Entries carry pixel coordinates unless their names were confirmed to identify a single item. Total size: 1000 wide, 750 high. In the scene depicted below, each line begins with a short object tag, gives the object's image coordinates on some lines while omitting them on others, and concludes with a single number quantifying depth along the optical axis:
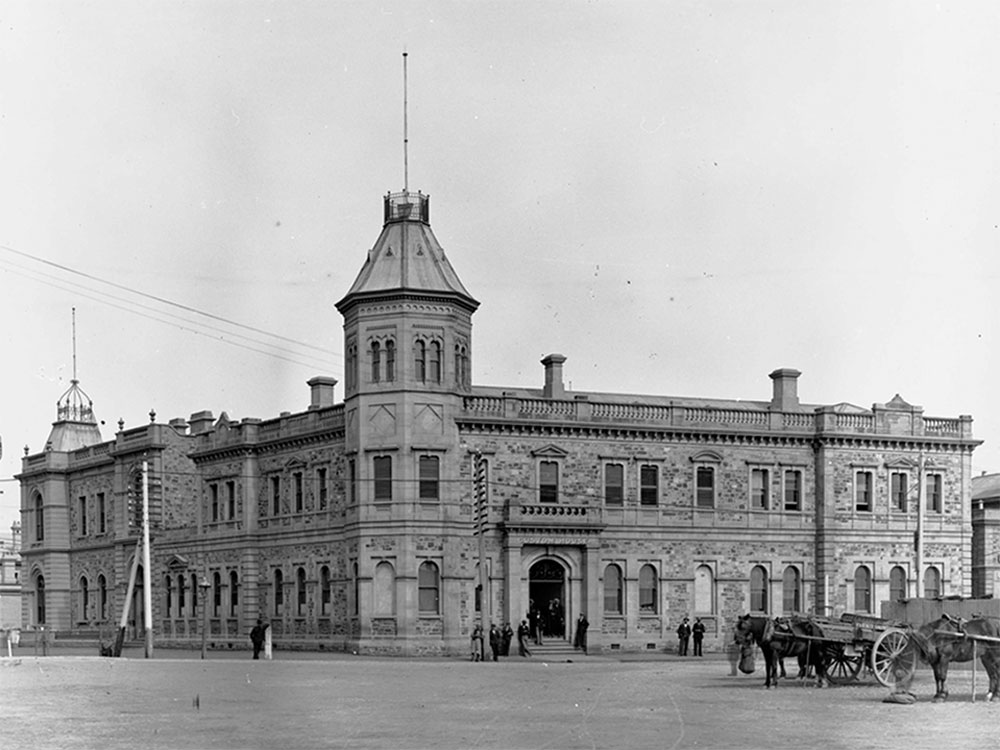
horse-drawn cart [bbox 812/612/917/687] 27.75
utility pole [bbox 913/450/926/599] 50.34
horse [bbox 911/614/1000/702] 25.50
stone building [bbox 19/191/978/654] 51.19
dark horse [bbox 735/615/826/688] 30.03
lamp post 48.44
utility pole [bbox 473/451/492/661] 44.50
